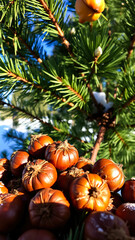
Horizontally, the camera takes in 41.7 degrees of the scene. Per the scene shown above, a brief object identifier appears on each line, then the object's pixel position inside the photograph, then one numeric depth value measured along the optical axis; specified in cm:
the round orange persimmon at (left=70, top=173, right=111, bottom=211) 33
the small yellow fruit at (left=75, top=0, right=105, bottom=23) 34
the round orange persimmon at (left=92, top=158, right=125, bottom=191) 39
